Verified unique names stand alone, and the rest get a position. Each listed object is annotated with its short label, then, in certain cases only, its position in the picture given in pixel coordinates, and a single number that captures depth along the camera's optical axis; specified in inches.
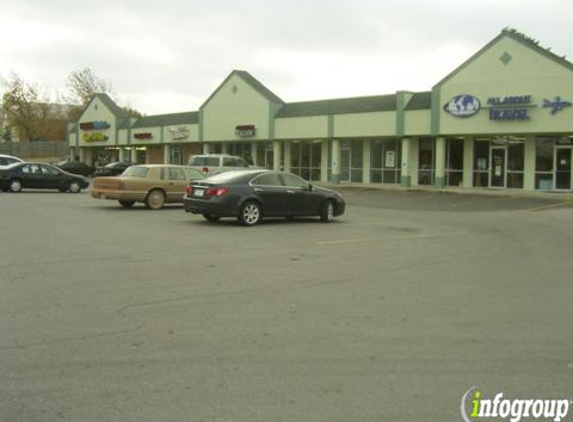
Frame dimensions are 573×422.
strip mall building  1189.7
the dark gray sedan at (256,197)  658.8
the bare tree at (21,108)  3361.2
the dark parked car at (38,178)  1198.3
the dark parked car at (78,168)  1975.9
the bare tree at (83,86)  3865.7
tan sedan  837.8
